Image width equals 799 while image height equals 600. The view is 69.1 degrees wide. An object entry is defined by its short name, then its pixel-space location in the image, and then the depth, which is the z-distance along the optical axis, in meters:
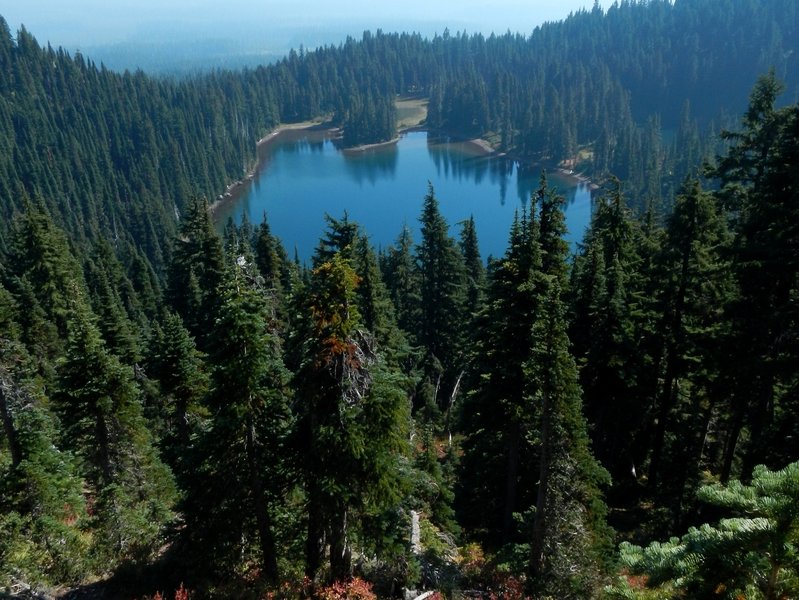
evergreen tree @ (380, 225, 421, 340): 47.50
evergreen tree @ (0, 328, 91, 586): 15.11
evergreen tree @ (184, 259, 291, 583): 13.16
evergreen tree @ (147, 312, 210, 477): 22.53
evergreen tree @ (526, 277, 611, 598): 13.58
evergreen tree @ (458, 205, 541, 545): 18.31
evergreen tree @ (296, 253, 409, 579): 12.58
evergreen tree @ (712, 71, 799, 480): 15.77
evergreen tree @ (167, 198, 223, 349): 38.12
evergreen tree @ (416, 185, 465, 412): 42.94
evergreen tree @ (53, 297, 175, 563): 19.75
